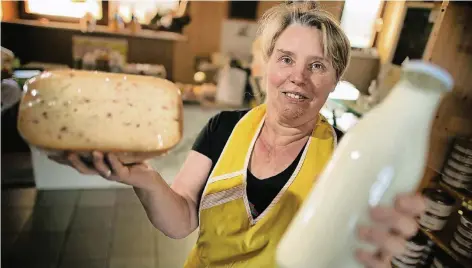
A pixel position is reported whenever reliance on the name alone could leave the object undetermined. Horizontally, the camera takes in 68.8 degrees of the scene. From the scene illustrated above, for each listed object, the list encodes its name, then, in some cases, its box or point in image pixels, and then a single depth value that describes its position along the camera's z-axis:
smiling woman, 0.73
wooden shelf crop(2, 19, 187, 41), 3.63
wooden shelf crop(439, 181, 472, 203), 1.28
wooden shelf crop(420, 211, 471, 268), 1.30
